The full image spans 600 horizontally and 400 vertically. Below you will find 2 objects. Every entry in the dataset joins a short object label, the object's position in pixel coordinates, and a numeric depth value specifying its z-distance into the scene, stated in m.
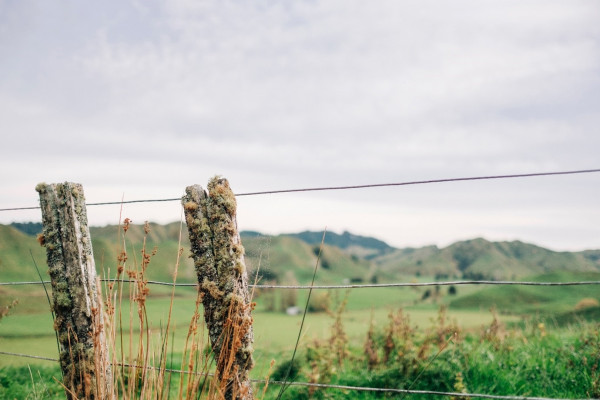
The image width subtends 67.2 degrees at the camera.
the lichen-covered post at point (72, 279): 2.49
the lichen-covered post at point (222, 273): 2.16
